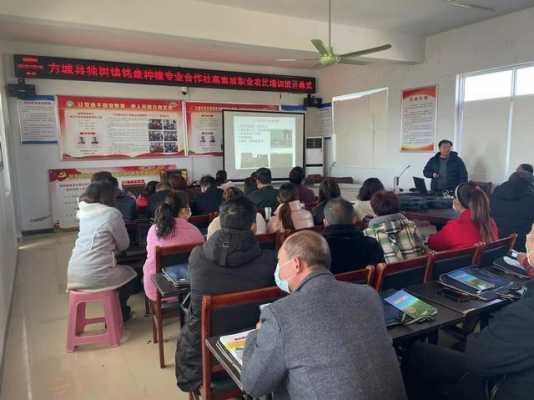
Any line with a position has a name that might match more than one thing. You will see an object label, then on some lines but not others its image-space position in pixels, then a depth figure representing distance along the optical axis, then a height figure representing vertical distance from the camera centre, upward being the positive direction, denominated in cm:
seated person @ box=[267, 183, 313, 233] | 322 -57
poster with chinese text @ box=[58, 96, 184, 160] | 651 +35
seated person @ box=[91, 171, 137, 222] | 411 -61
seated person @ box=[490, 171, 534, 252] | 332 -55
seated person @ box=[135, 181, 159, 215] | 456 -61
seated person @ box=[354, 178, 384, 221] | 337 -45
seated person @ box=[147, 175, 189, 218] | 398 -43
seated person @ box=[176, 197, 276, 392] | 182 -58
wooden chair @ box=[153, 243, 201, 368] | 254 -76
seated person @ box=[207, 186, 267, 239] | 329 -61
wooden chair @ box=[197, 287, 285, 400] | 160 -72
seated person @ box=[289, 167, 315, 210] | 460 -52
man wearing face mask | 107 -56
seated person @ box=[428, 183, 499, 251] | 260 -55
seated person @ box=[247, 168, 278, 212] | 409 -52
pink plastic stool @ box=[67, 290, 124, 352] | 277 -123
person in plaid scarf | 245 -54
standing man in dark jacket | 562 -36
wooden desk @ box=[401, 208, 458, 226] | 385 -71
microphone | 664 -58
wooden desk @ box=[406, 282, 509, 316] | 178 -74
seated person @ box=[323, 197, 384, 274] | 215 -53
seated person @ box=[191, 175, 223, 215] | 427 -58
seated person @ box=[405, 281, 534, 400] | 118 -69
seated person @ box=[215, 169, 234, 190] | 552 -44
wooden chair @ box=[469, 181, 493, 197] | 527 -57
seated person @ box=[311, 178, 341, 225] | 364 -45
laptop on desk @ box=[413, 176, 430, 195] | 533 -56
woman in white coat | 277 -67
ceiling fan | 411 +97
